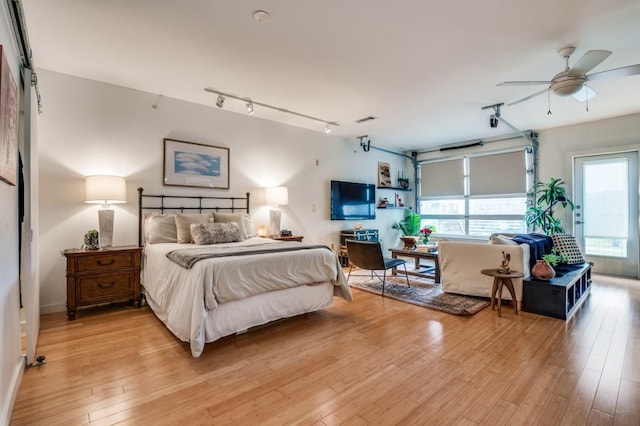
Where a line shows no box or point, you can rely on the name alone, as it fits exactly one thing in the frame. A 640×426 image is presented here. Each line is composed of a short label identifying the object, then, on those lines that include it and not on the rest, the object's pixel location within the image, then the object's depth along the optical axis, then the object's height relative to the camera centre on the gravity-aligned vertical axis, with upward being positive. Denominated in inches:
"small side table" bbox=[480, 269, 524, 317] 125.7 -29.2
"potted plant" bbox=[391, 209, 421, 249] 286.2 -11.2
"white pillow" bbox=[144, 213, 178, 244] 143.7 -7.5
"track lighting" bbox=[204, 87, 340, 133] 154.1 +62.4
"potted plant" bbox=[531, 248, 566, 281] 130.0 -24.0
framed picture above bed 161.8 +27.6
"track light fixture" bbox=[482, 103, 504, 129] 178.0 +60.1
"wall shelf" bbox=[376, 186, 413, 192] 284.4 +24.7
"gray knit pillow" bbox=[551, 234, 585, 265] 162.0 -18.9
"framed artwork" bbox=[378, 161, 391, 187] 284.5 +37.4
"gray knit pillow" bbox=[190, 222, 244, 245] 138.6 -9.2
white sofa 135.3 -24.3
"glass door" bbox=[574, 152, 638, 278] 197.5 +1.7
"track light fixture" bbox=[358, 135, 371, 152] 259.8 +61.0
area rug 135.5 -41.9
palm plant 211.6 +5.9
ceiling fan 104.5 +51.3
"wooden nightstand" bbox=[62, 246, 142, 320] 121.4 -26.6
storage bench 122.8 -35.2
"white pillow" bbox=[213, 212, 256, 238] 161.3 -3.6
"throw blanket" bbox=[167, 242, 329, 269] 99.1 -13.9
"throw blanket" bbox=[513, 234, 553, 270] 144.5 -15.5
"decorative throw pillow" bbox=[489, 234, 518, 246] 140.9 -12.9
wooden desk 180.1 -26.4
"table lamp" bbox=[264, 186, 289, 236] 191.5 +8.5
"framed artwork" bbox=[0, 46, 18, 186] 56.8 +19.0
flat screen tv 242.7 +10.9
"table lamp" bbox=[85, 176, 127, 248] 129.3 +8.0
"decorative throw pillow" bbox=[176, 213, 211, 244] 144.3 -4.7
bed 93.7 -22.0
